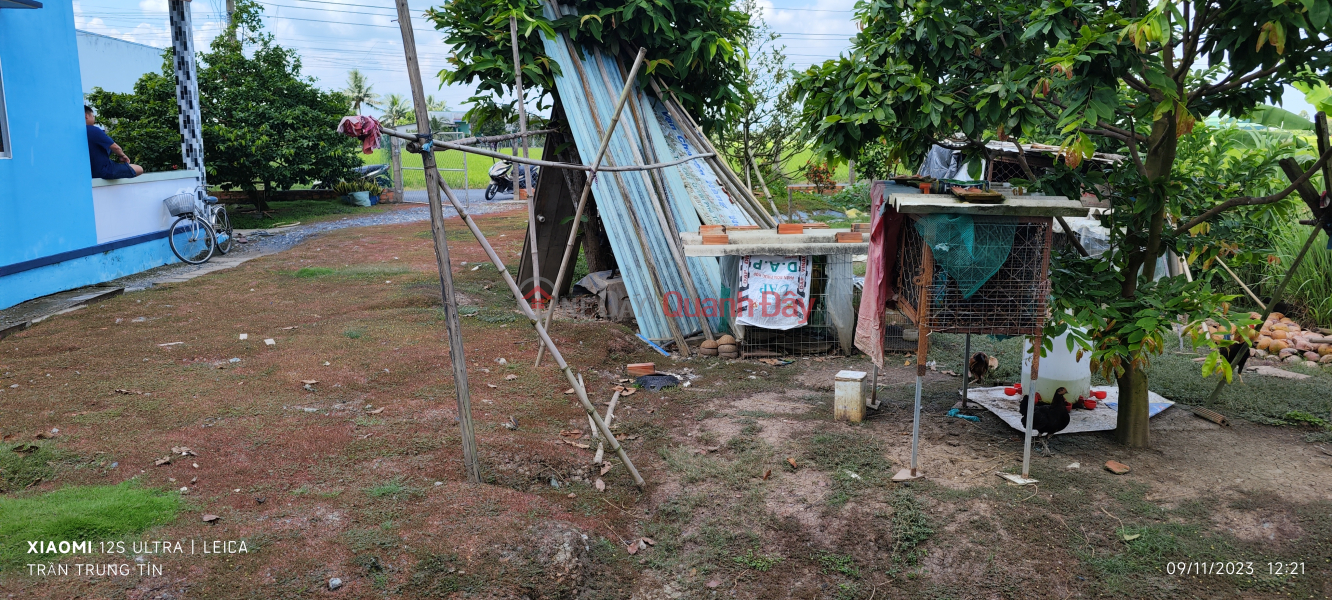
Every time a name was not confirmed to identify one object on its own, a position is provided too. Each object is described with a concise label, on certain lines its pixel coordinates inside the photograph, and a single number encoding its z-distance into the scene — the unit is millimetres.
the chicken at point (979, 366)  6348
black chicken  5184
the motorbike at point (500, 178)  23500
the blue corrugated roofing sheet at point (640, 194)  8000
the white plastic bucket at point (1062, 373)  5613
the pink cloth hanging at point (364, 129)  4074
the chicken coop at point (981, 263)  4508
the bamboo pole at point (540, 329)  4320
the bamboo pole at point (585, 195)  6314
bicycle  11773
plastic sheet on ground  5504
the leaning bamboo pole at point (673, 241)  7914
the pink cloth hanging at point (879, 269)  5098
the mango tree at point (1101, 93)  4148
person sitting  10266
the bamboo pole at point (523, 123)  6941
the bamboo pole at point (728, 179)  8648
